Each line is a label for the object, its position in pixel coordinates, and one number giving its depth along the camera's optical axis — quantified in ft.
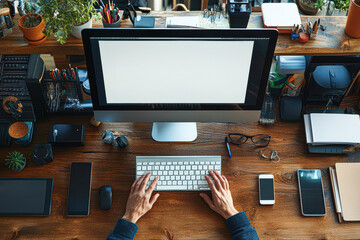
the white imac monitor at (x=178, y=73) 3.86
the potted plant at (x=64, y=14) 4.11
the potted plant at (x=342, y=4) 5.34
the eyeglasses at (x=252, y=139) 5.15
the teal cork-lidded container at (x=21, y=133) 4.91
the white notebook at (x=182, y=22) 4.73
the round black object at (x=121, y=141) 5.03
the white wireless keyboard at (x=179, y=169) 4.67
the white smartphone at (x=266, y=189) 4.58
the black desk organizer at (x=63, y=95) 4.95
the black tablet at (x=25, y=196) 4.48
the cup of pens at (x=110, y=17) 4.50
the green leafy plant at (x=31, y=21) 4.32
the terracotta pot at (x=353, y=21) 4.30
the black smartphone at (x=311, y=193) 4.50
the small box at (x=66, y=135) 4.95
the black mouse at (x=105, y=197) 4.50
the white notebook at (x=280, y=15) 4.59
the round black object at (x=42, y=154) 4.80
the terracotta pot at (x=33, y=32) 4.25
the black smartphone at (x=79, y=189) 4.49
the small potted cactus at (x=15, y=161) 4.74
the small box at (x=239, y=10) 4.46
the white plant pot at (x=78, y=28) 4.36
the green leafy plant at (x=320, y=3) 7.12
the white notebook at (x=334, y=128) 4.91
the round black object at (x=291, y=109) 5.26
